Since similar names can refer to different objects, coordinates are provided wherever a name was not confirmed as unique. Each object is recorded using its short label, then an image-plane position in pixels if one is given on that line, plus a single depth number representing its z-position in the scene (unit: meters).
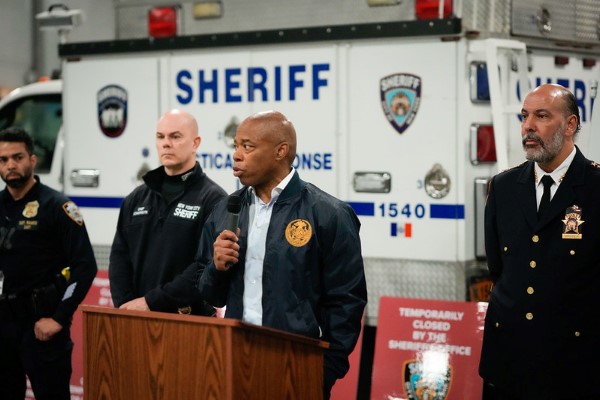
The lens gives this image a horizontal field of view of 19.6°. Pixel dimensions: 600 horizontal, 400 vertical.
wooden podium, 5.65
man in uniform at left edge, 9.54
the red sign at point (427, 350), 10.29
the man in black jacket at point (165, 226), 8.63
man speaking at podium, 6.56
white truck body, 10.15
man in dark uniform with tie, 6.62
